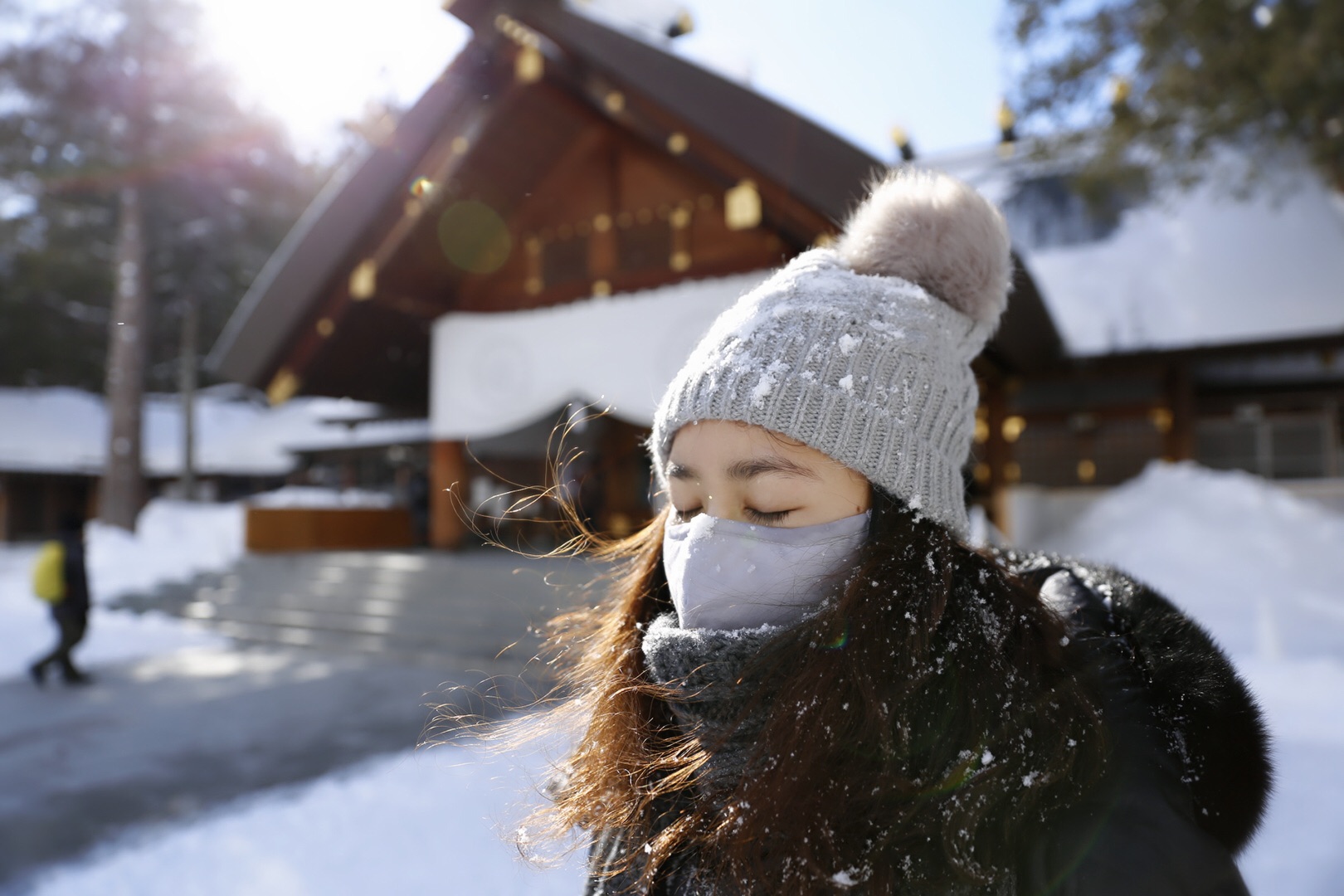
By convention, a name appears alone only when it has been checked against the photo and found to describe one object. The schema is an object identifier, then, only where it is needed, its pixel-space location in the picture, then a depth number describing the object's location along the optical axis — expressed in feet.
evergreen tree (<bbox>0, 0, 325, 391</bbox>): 44.73
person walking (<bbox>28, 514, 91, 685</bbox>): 19.31
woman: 2.91
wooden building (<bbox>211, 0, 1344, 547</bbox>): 20.61
